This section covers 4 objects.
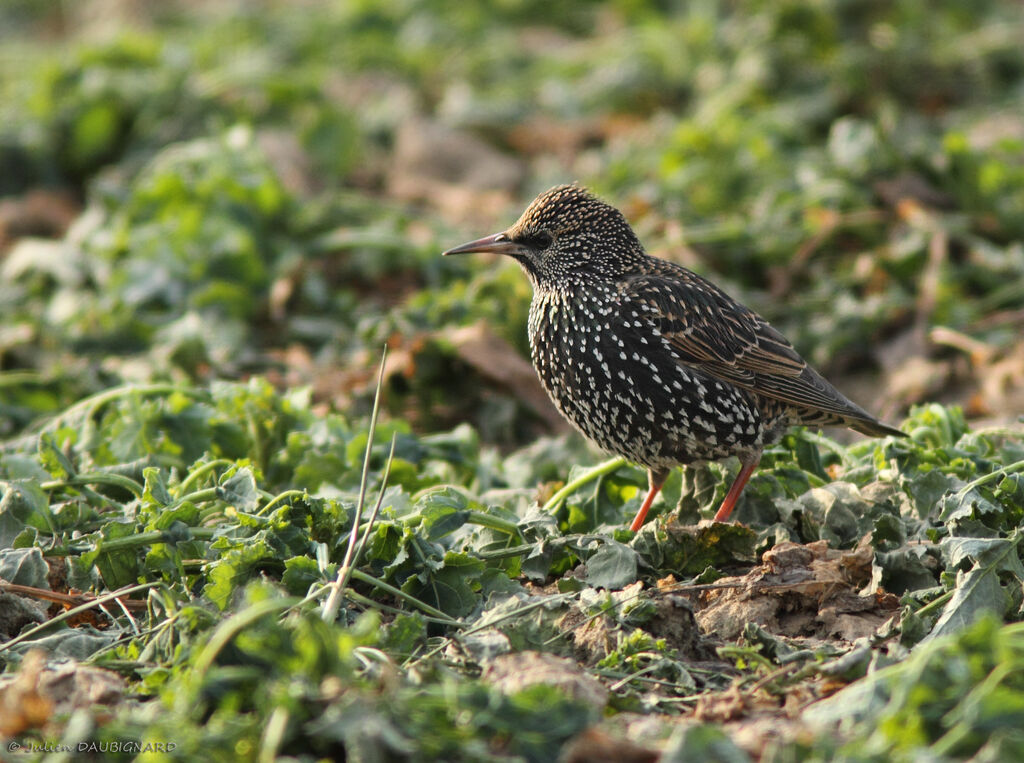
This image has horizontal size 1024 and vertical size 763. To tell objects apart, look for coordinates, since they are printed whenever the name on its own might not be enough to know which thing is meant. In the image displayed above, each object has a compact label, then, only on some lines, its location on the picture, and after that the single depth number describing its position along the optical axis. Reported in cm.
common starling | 1001
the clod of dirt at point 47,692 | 621
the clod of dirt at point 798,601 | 844
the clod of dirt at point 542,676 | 668
